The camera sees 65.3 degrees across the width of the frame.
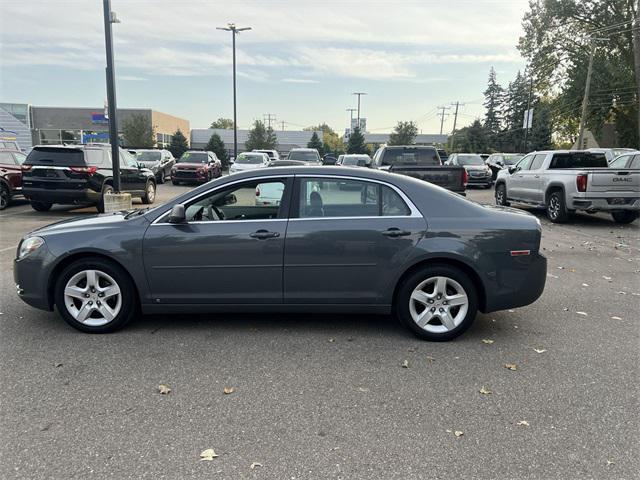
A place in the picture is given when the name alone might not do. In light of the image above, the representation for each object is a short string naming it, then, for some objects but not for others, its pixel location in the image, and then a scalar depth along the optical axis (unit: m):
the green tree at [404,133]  76.69
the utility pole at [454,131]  82.04
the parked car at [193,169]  24.84
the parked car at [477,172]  25.73
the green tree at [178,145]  53.84
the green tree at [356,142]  73.25
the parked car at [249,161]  21.57
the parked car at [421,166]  11.08
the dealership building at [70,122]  52.51
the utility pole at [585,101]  34.75
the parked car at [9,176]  13.95
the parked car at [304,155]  20.19
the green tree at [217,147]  53.91
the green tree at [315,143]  73.27
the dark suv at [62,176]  12.36
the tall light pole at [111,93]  11.34
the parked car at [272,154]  28.41
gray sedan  4.51
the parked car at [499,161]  29.28
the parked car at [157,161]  26.58
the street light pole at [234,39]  30.27
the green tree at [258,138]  55.84
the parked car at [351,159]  20.99
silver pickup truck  11.59
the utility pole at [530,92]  43.91
